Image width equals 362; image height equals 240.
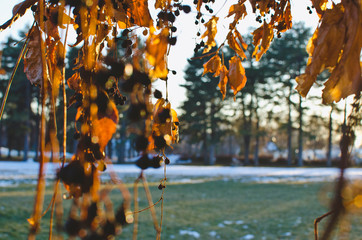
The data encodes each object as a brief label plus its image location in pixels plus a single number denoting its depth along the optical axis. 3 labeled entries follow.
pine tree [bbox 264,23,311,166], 27.61
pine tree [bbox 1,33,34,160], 28.66
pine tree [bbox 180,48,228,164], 29.20
